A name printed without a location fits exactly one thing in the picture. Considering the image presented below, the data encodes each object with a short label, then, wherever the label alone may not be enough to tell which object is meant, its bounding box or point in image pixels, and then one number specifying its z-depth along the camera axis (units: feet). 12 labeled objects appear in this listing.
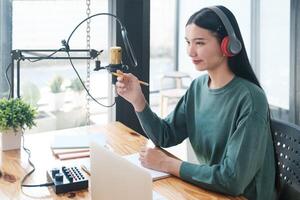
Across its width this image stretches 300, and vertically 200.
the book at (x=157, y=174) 4.53
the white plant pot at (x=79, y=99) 7.90
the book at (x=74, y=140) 5.64
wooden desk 4.19
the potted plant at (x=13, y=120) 5.23
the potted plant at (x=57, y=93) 7.86
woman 4.21
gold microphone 5.29
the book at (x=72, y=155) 5.29
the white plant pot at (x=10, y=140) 5.45
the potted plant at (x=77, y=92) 7.88
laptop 2.73
